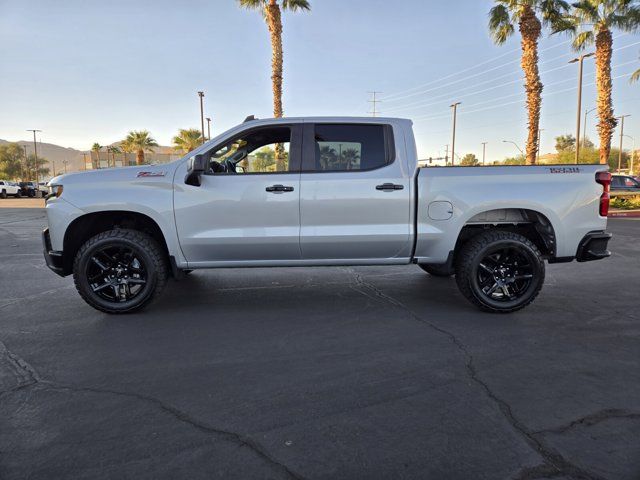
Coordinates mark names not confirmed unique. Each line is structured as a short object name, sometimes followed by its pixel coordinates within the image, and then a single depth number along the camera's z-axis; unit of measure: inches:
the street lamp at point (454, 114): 1743.4
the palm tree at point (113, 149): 2775.1
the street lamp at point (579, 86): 951.6
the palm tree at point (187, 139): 1980.8
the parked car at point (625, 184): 847.1
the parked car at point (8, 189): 1654.8
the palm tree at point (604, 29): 909.8
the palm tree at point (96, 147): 2864.2
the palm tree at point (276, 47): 893.8
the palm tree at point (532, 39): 855.7
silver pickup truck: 185.5
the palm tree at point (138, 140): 1993.1
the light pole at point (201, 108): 1624.0
